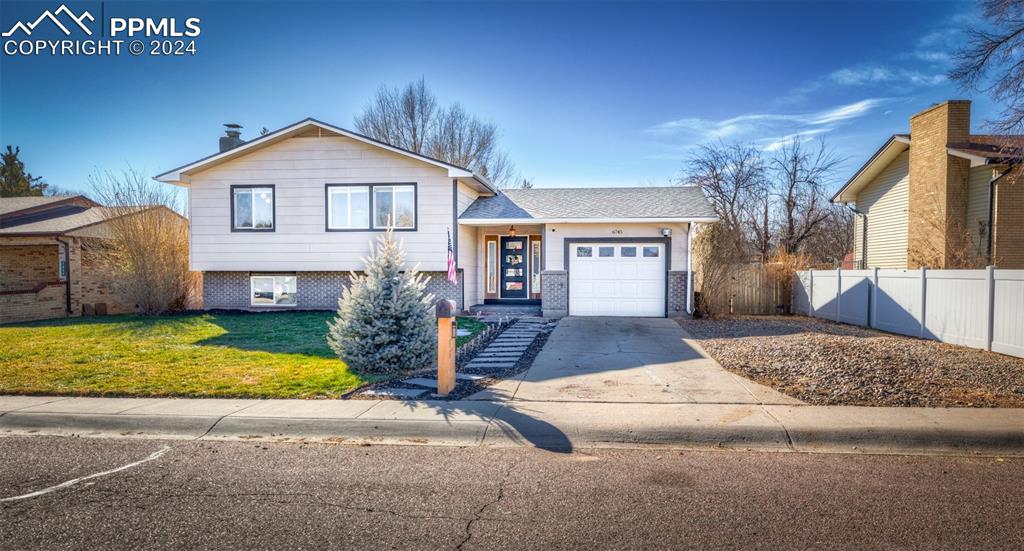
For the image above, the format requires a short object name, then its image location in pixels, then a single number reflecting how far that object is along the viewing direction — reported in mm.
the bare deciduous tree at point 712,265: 15758
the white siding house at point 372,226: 16234
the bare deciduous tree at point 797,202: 25688
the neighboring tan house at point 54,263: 17672
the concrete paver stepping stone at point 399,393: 7048
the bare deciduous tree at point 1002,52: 8547
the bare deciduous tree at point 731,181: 26344
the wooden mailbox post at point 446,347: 7125
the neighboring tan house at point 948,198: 15078
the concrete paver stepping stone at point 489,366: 9047
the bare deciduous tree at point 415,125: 33138
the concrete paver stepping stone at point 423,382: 7633
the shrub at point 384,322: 8320
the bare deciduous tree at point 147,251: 17203
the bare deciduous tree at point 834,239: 31891
